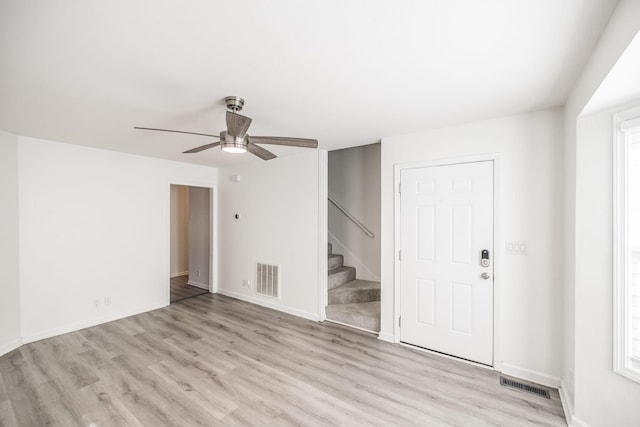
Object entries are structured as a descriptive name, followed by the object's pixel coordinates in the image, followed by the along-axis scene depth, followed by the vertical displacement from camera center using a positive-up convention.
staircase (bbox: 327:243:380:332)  3.58 -1.28
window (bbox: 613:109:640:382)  1.67 -0.21
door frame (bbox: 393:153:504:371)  2.60 -0.21
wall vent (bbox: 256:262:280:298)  4.32 -1.08
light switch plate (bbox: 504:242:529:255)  2.50 -0.34
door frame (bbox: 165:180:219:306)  5.19 -0.48
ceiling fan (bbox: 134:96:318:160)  2.00 +0.55
